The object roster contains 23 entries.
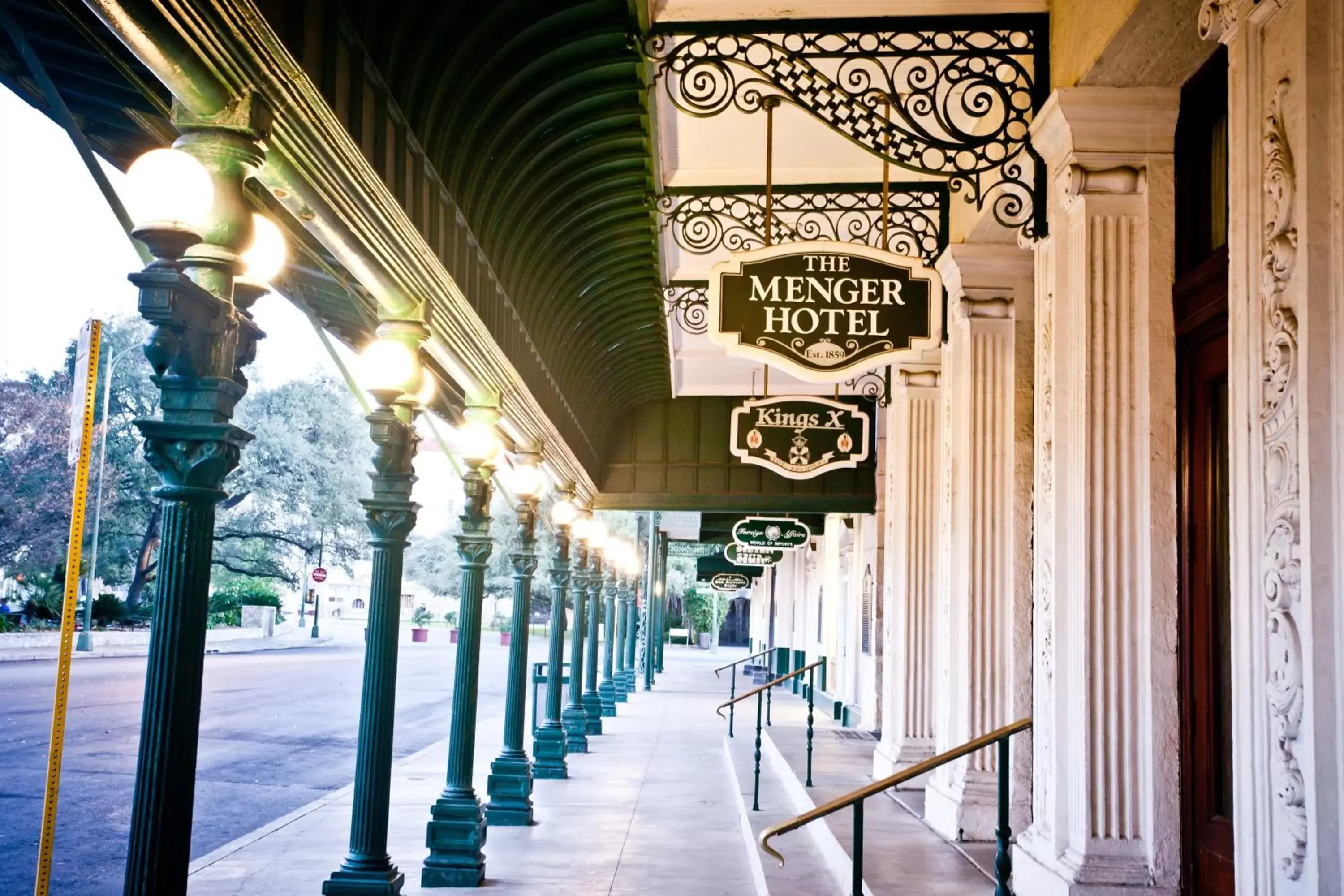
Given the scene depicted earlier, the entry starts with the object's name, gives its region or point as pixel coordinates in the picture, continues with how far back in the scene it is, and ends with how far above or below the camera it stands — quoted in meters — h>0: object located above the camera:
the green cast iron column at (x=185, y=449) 3.40 +0.37
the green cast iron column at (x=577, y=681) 16.95 -1.32
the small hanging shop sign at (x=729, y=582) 36.31 +0.39
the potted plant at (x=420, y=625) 65.94 -2.54
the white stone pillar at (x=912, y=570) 10.19 +0.27
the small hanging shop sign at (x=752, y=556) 23.14 +0.75
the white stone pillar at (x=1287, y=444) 2.99 +0.44
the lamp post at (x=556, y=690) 14.05 -1.23
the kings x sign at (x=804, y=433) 10.22 +1.40
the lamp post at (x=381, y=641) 6.71 -0.33
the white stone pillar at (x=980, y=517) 7.25 +0.54
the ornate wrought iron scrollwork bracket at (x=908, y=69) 5.79 +2.69
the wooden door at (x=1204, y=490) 4.58 +0.48
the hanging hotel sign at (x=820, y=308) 5.98 +1.45
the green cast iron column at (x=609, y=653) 23.17 -1.26
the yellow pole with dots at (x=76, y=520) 3.62 +0.16
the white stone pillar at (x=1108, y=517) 4.71 +0.37
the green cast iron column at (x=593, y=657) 19.17 -1.12
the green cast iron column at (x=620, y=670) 25.89 -1.90
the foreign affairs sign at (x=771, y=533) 18.00 +0.95
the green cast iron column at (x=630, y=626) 29.50 -0.89
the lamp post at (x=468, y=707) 8.47 -0.91
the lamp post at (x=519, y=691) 10.94 -1.00
